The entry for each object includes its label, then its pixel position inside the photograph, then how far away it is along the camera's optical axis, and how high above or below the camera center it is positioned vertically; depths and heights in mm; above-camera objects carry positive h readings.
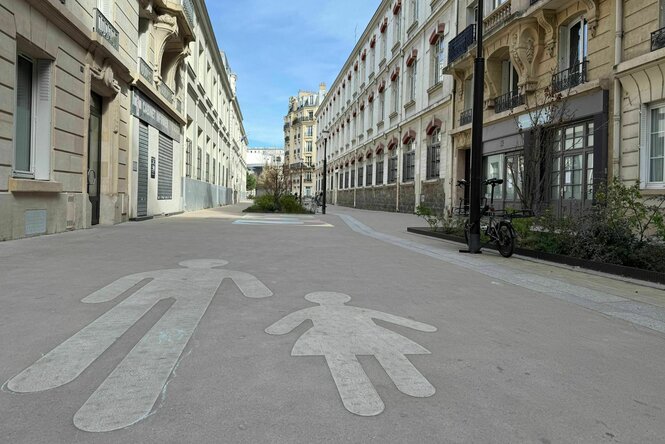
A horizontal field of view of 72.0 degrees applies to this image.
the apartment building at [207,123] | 25516 +6086
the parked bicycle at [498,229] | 9031 -303
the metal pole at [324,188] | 27709 +1360
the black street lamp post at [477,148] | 9445 +1376
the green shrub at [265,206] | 25812 +157
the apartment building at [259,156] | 139538 +17132
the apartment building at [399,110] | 24172 +6971
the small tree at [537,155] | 11305 +1600
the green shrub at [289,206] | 26359 +189
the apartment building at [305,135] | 97562 +16576
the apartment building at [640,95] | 11617 +3259
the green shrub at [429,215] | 12840 -58
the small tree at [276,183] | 26562 +1546
